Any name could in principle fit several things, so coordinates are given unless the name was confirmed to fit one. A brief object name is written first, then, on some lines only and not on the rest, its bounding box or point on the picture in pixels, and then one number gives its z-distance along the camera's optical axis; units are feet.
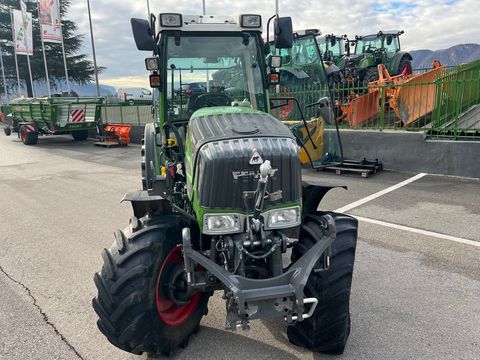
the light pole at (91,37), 74.84
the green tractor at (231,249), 7.78
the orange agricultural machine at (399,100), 28.86
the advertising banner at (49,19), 68.95
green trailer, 52.95
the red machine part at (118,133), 51.88
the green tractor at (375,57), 44.73
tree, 119.96
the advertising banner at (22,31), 78.89
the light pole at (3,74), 114.32
